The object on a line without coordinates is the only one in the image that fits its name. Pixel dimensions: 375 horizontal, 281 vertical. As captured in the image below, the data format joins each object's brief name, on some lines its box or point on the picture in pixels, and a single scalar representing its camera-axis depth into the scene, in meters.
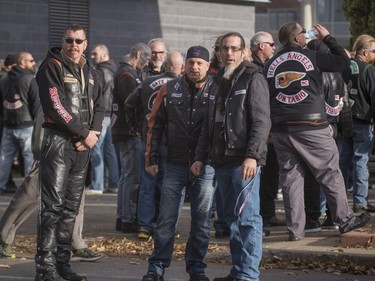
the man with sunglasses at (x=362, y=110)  18.92
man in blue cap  12.85
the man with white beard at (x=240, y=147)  12.25
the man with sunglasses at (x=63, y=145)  12.95
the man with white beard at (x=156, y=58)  17.39
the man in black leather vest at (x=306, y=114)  14.96
